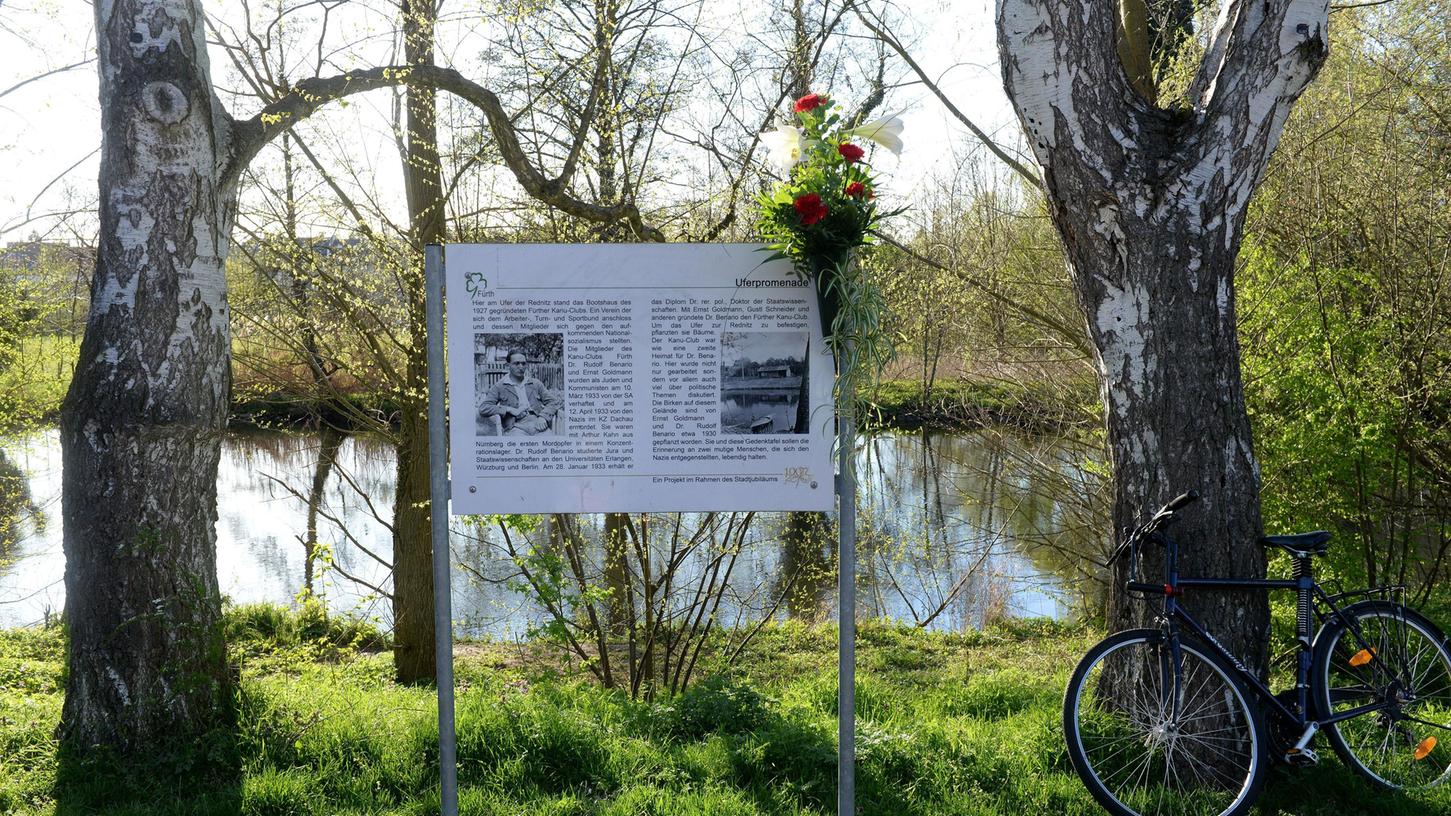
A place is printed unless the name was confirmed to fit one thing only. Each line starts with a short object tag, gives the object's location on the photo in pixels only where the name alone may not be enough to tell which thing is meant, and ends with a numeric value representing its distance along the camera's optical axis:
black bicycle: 3.50
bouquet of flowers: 3.04
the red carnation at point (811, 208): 2.98
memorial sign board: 3.16
